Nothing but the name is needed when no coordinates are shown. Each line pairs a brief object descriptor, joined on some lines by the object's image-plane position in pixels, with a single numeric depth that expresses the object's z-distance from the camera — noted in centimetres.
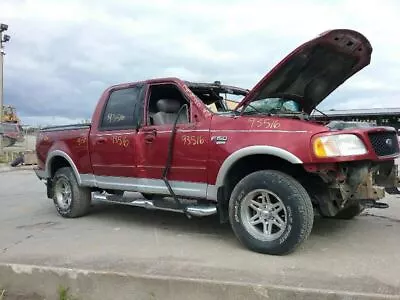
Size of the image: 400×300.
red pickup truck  495
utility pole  2277
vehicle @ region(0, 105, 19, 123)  3879
